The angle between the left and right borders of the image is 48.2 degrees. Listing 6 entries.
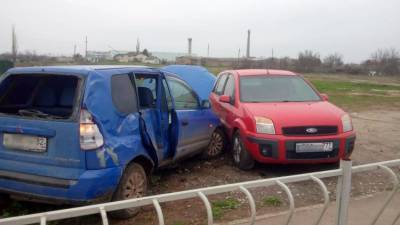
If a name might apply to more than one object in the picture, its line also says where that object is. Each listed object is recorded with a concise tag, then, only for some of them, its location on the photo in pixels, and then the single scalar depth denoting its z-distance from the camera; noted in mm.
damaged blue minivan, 4363
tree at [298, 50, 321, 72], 55594
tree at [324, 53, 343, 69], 58391
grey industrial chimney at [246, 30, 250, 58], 62688
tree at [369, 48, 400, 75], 56344
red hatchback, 6523
